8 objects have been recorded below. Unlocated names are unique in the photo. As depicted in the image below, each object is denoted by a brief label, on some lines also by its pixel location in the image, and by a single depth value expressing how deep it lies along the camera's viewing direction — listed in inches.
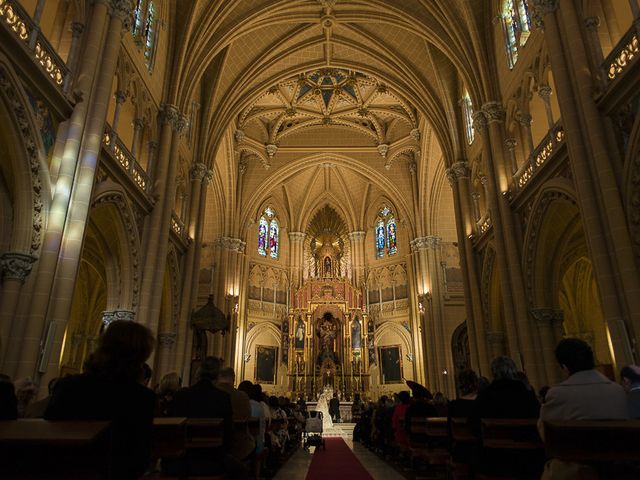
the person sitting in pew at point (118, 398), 96.7
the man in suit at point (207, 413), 174.7
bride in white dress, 933.2
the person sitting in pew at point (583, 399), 123.9
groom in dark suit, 924.6
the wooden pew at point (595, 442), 100.5
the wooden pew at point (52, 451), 79.4
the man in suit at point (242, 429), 207.0
